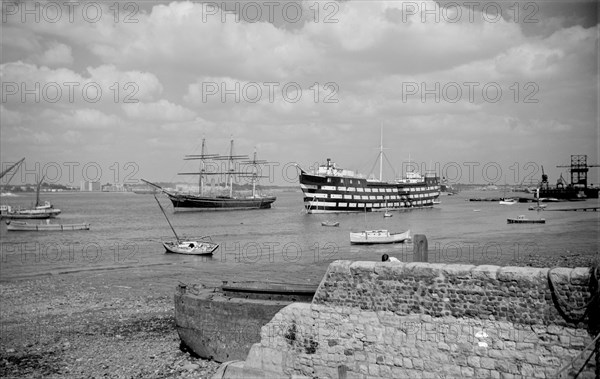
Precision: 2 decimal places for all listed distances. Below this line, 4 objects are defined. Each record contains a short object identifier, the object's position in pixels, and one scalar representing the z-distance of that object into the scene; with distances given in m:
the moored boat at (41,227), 64.12
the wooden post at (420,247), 11.27
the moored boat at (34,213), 79.44
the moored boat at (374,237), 44.72
